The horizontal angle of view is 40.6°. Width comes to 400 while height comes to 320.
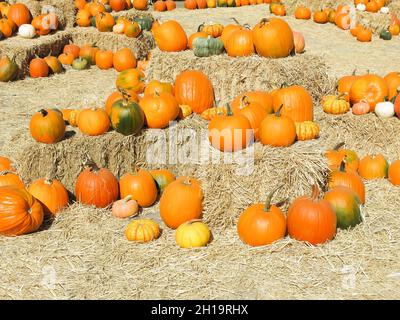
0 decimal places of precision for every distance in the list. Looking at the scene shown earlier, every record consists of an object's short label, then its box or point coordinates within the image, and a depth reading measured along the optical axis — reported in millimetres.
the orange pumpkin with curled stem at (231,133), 5375
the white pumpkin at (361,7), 13500
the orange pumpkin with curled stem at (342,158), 6074
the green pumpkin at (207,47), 7582
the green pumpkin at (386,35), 12336
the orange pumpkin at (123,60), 10672
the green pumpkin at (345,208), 5051
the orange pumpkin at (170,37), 7980
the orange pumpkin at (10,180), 5676
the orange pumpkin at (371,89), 7160
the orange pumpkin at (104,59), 10906
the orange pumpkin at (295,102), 6090
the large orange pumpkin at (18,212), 4977
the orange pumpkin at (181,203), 5266
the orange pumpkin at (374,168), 6320
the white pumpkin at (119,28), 11625
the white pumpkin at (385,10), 13281
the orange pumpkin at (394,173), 6121
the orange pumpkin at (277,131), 5379
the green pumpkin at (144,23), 12508
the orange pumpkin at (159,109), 6258
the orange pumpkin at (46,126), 5848
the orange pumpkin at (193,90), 6758
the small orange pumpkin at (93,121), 6078
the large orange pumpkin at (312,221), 4758
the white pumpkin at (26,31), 11117
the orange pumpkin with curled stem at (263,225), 4785
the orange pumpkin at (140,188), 5824
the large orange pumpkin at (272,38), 7117
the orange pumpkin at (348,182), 5516
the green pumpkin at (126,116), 5996
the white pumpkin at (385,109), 6980
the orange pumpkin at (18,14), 11328
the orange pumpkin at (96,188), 5703
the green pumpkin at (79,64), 10914
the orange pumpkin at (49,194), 5461
